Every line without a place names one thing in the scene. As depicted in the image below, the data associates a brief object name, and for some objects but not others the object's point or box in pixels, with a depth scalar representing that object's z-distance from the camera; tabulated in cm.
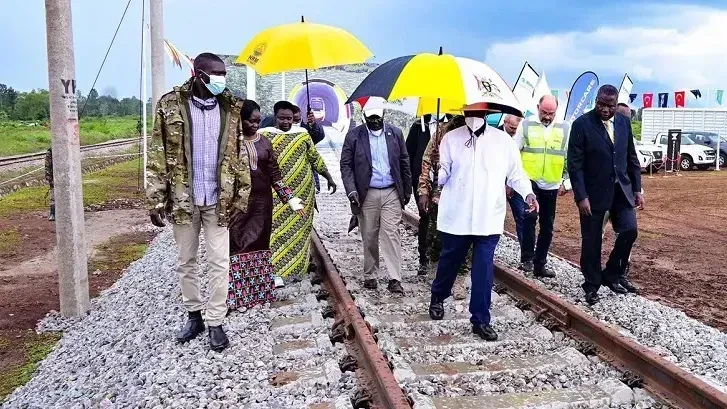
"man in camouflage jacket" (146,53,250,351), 466
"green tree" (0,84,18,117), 8409
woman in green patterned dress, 662
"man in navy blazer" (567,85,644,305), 602
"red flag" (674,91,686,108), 3117
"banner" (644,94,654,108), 3283
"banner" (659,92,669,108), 3189
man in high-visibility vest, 706
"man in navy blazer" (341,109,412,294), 644
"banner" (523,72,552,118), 1485
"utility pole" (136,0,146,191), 1533
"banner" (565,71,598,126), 1436
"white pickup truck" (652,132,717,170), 2609
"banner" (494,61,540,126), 1492
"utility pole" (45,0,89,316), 642
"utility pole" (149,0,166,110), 1359
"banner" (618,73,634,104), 1917
